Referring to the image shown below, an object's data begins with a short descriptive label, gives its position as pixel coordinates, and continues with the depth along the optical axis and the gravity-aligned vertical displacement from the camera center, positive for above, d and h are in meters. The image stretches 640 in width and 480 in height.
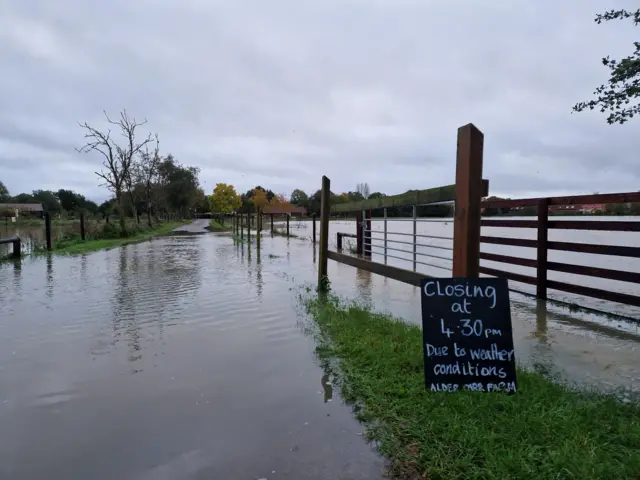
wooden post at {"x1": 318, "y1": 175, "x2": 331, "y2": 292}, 7.26 -0.31
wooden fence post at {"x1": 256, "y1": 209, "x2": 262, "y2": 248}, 17.45 -0.49
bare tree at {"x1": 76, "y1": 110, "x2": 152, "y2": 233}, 28.30 +3.68
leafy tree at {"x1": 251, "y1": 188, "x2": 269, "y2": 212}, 102.00 +4.37
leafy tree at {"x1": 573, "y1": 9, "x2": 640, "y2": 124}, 6.84 +2.17
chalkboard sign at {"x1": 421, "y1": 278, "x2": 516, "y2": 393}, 3.04 -0.88
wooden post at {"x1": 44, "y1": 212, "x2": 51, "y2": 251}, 14.98 -0.49
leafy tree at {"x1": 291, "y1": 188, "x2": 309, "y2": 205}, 128.12 +5.55
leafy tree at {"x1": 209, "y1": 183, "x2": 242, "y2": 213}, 81.92 +3.32
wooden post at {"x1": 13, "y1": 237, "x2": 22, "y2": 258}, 13.01 -0.99
